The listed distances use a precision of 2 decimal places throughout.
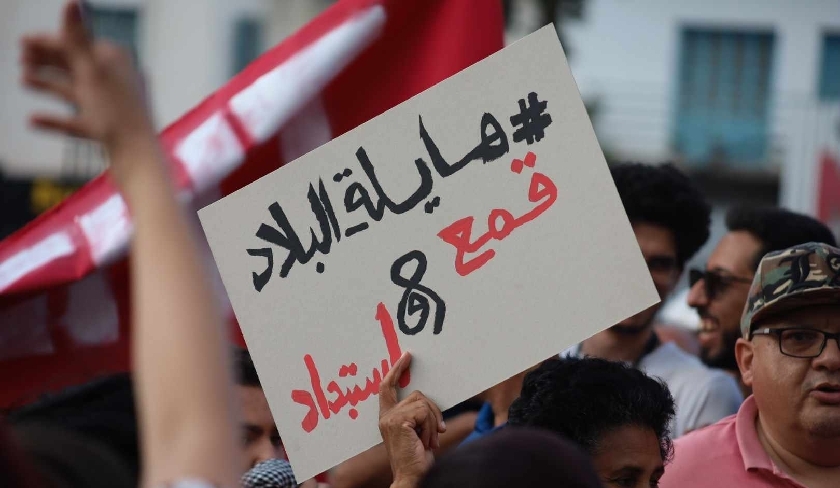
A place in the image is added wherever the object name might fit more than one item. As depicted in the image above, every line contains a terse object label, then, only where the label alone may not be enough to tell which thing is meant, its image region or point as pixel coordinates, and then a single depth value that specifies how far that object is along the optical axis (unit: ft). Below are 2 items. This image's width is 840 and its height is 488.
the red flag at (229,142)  23.95
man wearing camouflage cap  17.47
